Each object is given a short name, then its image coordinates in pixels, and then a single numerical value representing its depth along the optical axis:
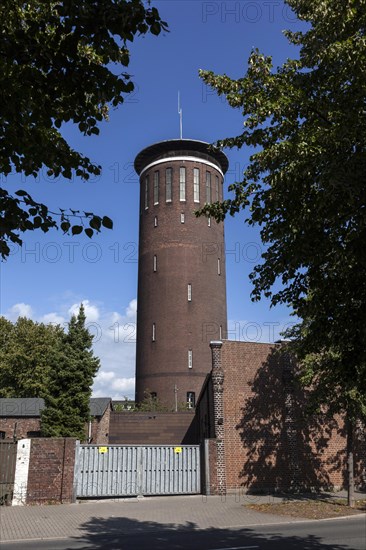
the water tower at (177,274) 44.19
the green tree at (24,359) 47.88
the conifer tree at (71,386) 27.84
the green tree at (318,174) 7.24
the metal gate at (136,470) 19.91
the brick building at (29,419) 33.75
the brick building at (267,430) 22.61
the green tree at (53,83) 5.12
